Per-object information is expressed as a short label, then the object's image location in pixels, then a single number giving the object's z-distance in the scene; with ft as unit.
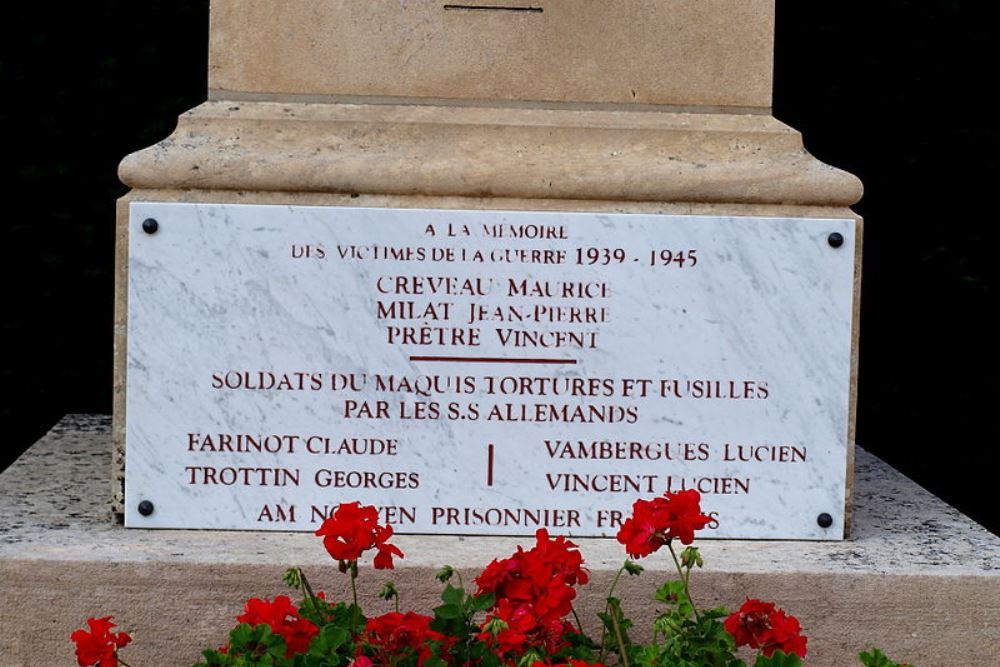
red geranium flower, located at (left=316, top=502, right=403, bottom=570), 8.66
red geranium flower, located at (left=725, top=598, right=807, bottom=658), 8.52
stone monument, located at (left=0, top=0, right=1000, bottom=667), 11.28
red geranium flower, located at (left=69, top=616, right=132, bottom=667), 8.48
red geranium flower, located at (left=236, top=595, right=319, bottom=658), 8.48
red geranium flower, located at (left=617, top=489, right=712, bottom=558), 8.55
